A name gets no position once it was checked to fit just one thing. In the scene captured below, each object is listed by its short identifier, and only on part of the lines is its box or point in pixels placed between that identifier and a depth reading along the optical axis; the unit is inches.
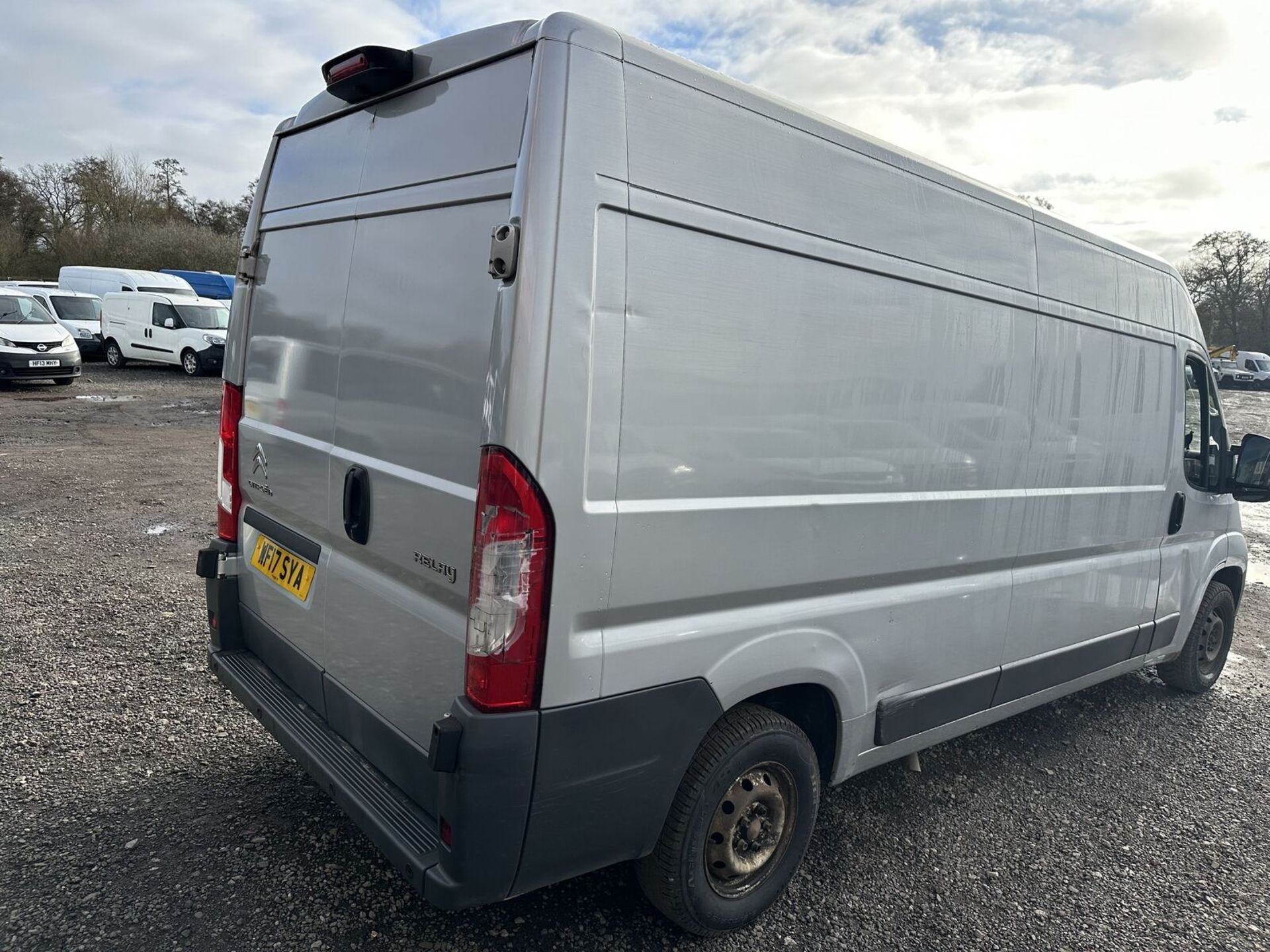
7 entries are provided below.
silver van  80.7
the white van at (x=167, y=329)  791.7
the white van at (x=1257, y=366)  1573.6
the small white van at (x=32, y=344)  635.5
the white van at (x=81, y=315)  851.4
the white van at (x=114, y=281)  1005.2
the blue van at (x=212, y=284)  1182.3
